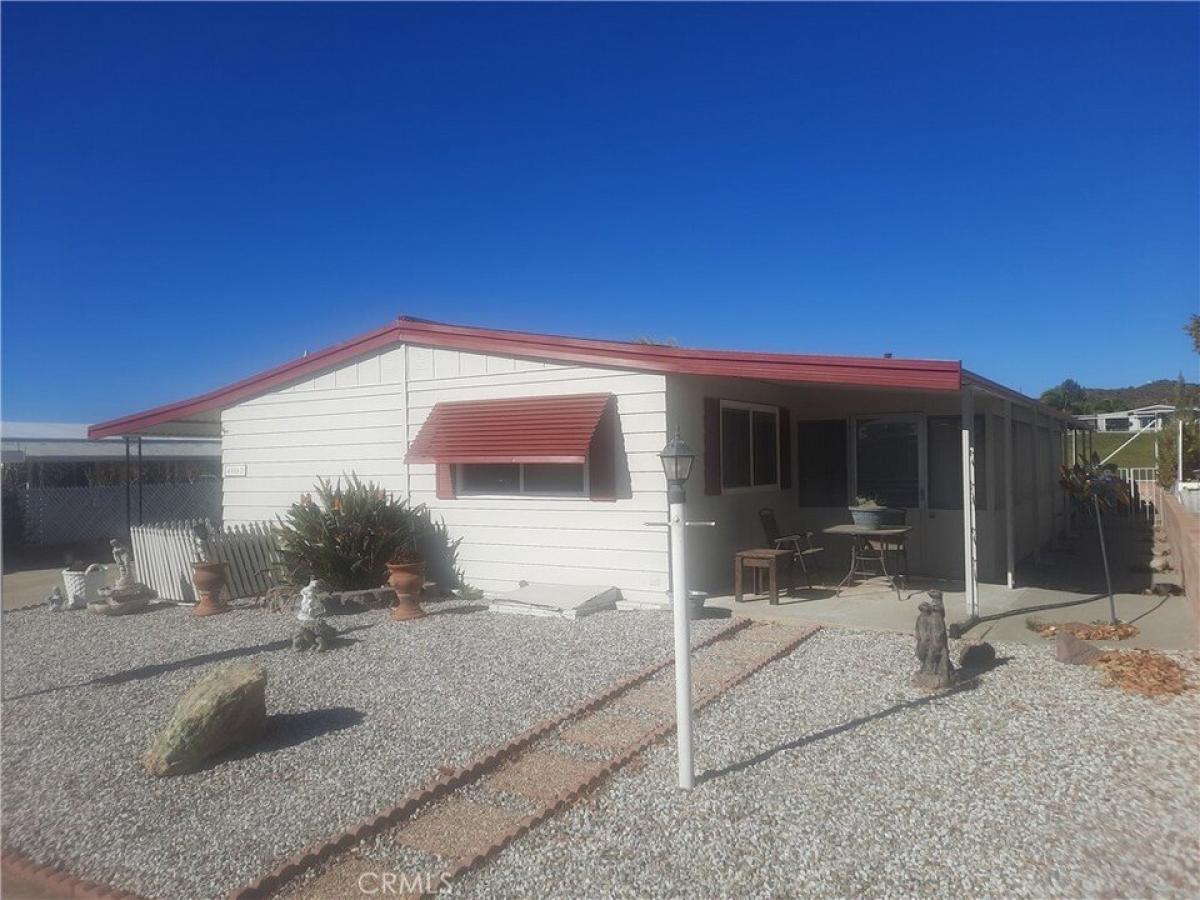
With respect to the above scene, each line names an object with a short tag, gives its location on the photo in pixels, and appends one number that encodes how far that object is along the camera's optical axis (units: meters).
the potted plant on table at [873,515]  8.62
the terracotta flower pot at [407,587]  8.45
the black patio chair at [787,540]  9.02
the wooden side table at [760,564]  8.10
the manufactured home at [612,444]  8.30
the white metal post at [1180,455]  14.74
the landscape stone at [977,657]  5.96
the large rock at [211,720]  4.44
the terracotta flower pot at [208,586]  9.27
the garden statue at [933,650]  5.48
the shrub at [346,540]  9.29
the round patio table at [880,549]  8.60
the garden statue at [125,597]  9.49
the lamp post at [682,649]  4.05
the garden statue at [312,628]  7.17
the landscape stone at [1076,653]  5.88
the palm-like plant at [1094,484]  12.09
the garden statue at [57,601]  9.95
